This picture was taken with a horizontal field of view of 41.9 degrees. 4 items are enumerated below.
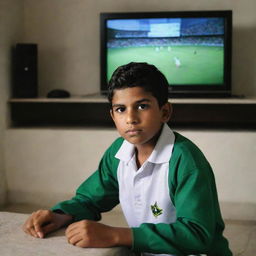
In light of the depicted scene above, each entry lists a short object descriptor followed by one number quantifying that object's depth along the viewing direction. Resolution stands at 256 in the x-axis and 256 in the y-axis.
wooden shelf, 2.24
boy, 0.74
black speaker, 2.46
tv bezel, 2.31
